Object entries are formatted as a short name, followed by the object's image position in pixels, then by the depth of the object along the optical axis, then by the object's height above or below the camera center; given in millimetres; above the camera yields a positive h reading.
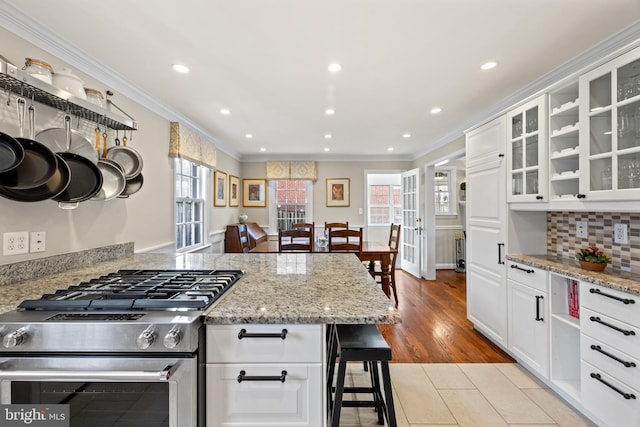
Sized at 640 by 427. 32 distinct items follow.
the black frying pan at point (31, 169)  1388 +231
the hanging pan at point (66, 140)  1631 +432
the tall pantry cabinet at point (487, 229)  2459 -133
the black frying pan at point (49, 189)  1453 +134
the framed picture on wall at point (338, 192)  5918 +470
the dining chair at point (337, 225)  4255 -155
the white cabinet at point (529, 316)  2014 -756
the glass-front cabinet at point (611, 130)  1543 +493
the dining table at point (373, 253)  3691 -492
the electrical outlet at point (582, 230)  2129 -112
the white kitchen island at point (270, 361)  1044 -542
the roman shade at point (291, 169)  5758 +916
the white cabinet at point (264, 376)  1054 -593
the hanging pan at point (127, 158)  2166 +436
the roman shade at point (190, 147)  3137 +833
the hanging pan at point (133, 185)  2252 +234
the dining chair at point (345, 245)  3631 -383
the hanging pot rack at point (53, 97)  1270 +626
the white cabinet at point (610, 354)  1407 -731
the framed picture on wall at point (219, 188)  4516 +431
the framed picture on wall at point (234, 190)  5262 +461
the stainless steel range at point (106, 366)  940 -507
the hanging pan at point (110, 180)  1999 +249
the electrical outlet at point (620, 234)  1873 -123
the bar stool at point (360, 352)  1223 -585
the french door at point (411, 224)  5147 -180
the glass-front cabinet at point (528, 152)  2096 +497
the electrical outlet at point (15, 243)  1509 -154
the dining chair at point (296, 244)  3609 -378
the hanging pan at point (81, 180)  1675 +203
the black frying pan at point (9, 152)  1305 +285
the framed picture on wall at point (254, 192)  5895 +465
